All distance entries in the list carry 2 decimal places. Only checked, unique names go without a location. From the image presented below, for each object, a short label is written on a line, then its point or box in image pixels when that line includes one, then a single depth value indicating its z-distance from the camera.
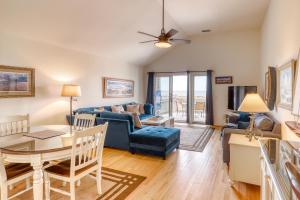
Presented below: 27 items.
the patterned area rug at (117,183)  2.50
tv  6.07
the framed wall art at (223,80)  7.04
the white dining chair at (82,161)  2.03
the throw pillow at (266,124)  3.35
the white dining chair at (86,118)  3.12
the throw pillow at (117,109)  5.86
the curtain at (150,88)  8.33
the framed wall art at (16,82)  3.55
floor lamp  4.23
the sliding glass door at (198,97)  7.62
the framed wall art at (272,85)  3.81
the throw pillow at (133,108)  6.75
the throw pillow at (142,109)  7.15
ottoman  3.75
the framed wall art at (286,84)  2.59
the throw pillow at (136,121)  4.49
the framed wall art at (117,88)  6.25
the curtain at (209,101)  7.25
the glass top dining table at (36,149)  1.85
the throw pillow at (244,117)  5.39
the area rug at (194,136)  4.65
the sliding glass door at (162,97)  8.37
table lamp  2.63
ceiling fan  3.84
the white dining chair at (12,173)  1.85
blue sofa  3.79
